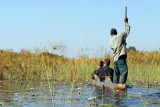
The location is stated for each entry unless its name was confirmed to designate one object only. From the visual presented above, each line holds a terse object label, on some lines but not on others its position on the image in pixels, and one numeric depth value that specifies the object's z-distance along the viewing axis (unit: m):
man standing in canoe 10.90
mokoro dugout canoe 9.92
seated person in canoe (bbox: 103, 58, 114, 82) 12.02
